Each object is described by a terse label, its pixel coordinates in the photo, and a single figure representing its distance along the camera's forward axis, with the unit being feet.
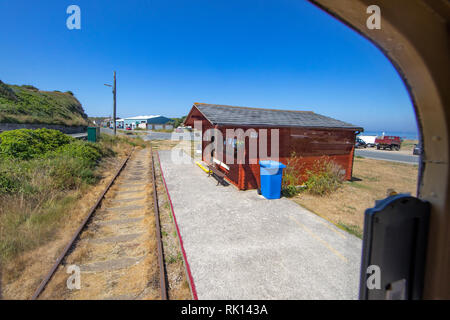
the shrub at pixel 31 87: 111.86
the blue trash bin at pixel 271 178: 23.63
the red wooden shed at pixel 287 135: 27.45
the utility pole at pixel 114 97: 80.80
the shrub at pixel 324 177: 26.86
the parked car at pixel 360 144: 113.05
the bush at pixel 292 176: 26.55
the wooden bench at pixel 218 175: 30.20
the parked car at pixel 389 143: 102.12
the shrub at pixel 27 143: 27.30
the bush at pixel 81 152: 33.55
